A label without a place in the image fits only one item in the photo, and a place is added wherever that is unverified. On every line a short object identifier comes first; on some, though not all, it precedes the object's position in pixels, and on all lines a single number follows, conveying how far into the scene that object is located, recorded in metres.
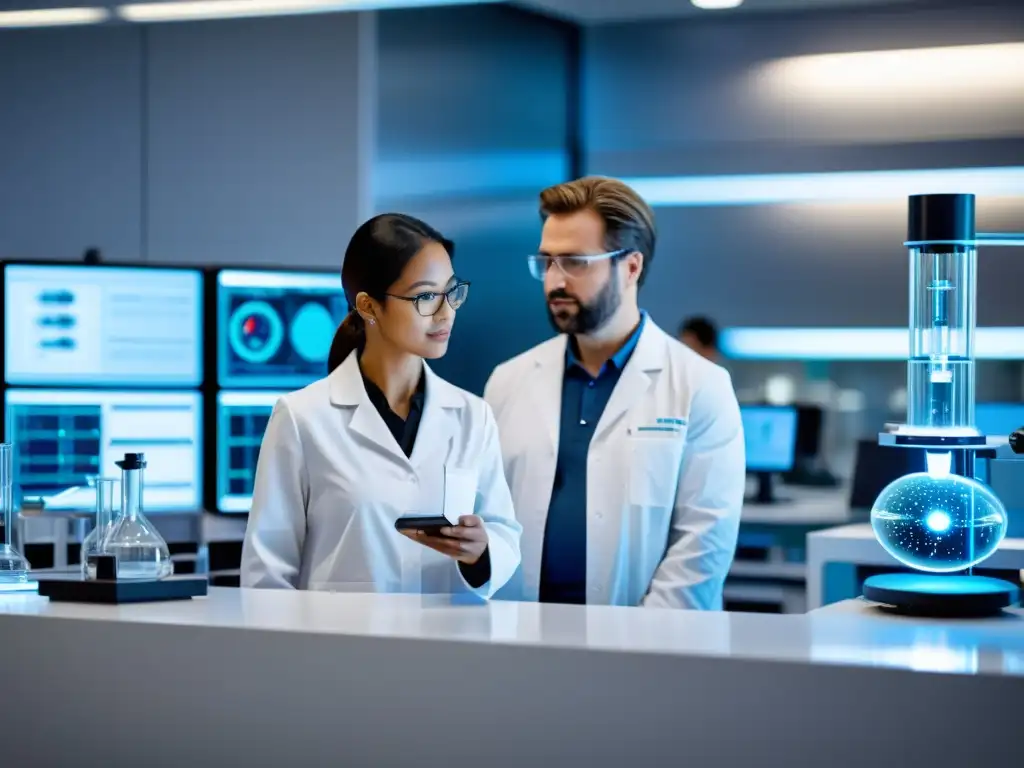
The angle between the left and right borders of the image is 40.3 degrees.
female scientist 2.36
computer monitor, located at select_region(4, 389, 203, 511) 3.67
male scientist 2.83
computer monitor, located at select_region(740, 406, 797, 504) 5.66
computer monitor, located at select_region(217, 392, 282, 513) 3.84
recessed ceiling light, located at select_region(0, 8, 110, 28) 2.93
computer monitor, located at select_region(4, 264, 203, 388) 3.67
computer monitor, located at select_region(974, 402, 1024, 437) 4.05
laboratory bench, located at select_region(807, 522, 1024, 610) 3.24
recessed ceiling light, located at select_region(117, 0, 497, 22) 2.78
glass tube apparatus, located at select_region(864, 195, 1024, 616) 1.99
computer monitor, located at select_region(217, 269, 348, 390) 3.87
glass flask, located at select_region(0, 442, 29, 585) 2.18
